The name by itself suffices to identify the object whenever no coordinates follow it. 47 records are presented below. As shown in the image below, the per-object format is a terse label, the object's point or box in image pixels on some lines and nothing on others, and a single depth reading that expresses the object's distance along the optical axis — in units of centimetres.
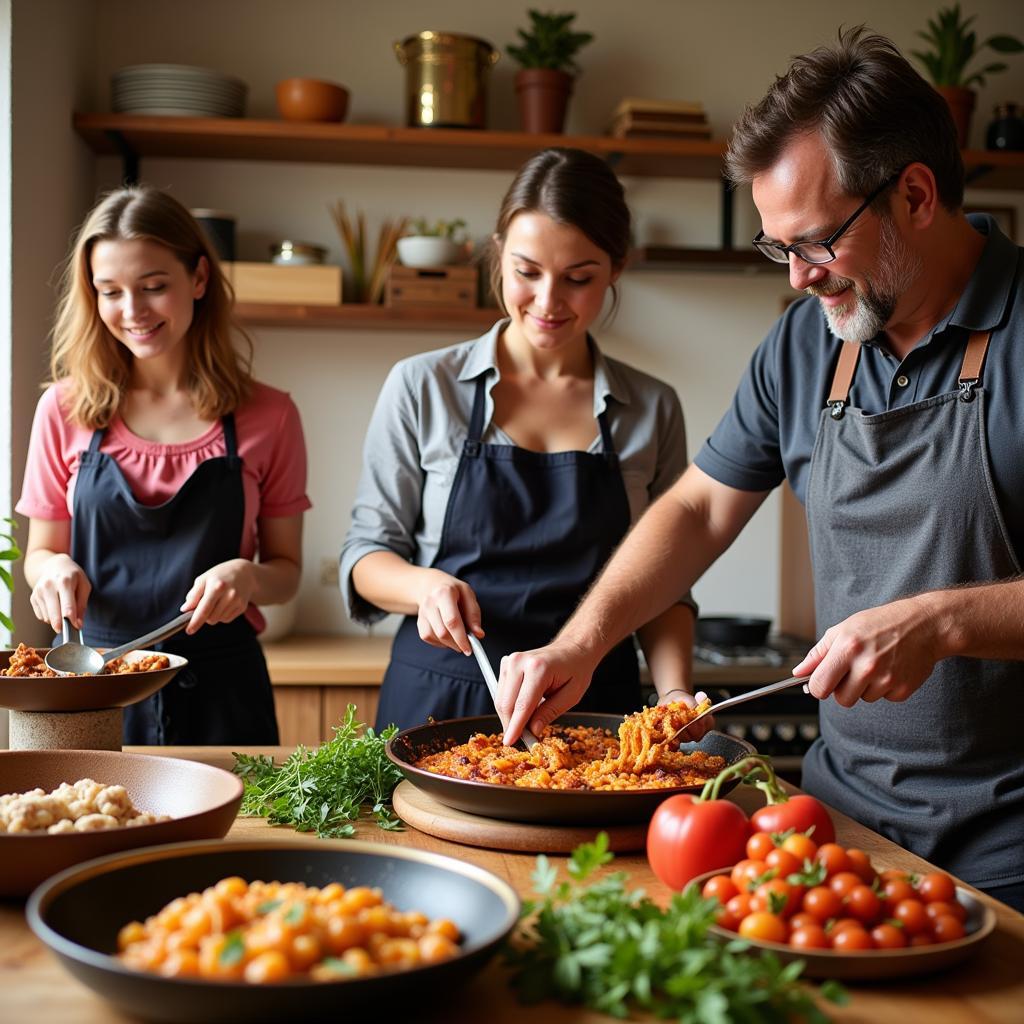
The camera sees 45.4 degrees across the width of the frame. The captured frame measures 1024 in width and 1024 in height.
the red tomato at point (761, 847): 120
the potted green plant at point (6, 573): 192
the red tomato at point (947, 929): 109
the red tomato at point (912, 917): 110
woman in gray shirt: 231
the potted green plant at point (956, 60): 390
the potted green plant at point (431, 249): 379
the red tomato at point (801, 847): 116
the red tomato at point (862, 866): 115
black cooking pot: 378
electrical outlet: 408
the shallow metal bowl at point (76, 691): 164
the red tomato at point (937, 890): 114
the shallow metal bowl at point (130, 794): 122
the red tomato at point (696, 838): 126
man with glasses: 173
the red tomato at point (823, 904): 109
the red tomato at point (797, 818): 128
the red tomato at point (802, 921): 108
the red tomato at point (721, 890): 114
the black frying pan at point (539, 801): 142
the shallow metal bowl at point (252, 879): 90
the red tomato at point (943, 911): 111
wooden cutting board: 146
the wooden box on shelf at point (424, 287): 381
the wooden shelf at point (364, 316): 375
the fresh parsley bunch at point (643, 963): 95
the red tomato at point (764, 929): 106
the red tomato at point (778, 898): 109
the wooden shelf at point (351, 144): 363
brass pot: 375
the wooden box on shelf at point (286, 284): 377
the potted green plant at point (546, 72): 383
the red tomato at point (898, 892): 112
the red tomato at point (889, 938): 108
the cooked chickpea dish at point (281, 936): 92
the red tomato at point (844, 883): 111
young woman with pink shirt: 244
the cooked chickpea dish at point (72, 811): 126
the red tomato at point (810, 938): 107
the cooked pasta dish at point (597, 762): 151
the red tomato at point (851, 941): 106
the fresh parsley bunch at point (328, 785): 155
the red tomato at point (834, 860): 114
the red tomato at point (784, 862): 114
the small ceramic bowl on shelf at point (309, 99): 372
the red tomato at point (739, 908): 110
